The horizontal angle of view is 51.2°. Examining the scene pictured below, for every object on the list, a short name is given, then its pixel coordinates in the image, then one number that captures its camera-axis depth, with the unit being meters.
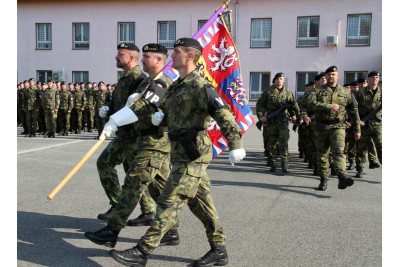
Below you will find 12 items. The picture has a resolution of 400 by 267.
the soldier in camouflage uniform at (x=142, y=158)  4.18
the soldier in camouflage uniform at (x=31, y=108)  15.47
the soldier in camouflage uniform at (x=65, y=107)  16.28
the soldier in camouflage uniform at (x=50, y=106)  15.07
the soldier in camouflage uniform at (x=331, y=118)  6.86
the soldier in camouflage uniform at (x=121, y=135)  4.78
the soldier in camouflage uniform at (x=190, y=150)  3.58
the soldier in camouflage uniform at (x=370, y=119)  8.46
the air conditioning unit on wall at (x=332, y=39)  23.14
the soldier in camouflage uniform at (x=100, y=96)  16.72
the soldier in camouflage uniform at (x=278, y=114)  8.95
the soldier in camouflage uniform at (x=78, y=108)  16.98
